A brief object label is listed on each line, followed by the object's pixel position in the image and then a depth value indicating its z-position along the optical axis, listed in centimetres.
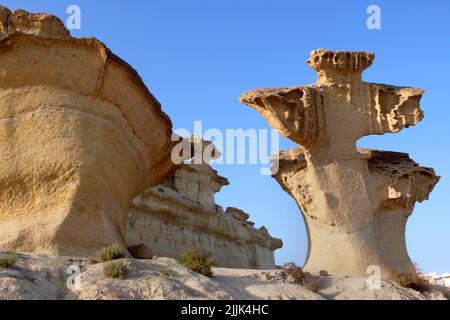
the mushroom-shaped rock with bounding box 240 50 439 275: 1302
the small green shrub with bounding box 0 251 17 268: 690
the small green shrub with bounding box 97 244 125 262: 801
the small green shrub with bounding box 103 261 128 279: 708
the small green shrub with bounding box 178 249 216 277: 866
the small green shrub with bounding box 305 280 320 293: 961
